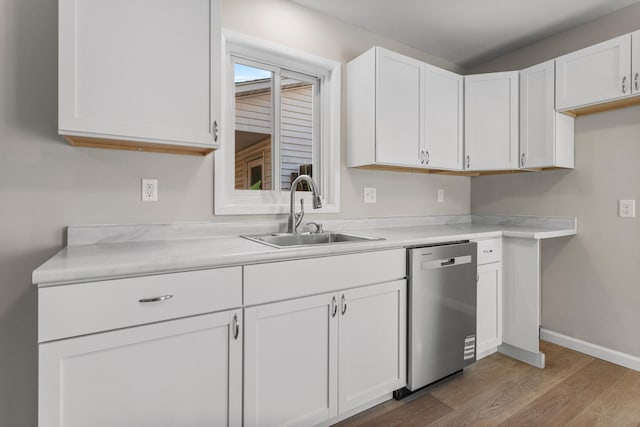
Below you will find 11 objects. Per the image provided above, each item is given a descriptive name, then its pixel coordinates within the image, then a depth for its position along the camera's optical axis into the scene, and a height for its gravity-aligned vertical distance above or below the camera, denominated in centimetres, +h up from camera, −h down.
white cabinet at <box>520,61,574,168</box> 238 +65
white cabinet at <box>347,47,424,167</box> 218 +71
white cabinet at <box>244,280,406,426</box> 138 -67
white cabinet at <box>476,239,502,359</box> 222 -60
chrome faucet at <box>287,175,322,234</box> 203 +5
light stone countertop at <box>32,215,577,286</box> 109 -17
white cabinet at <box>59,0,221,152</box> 129 +59
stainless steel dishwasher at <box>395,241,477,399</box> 182 -58
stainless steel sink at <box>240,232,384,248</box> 192 -16
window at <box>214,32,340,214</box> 203 +57
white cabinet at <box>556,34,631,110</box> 206 +92
